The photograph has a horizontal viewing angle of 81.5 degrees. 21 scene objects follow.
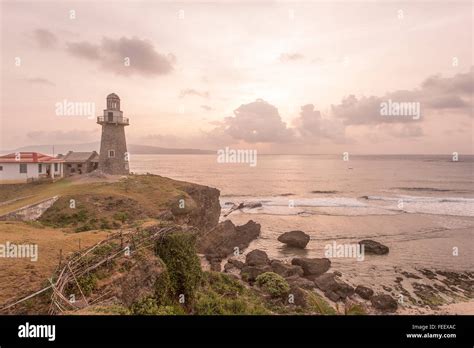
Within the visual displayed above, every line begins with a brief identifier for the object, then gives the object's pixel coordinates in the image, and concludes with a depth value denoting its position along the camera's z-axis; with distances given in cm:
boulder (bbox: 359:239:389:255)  3089
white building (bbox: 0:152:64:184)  3231
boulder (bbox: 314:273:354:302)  2200
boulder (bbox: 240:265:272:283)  2370
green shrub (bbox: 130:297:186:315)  1021
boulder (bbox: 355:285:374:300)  2167
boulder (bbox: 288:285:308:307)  1859
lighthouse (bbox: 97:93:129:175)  3459
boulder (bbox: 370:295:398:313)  1994
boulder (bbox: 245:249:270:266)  2741
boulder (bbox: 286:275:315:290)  2296
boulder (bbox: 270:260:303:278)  2541
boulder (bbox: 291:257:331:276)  2614
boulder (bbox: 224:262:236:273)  2645
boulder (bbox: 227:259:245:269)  2735
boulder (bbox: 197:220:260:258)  3188
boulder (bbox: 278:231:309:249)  3369
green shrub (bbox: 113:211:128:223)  2217
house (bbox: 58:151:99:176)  3753
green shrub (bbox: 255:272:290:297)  1955
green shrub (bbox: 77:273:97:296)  980
